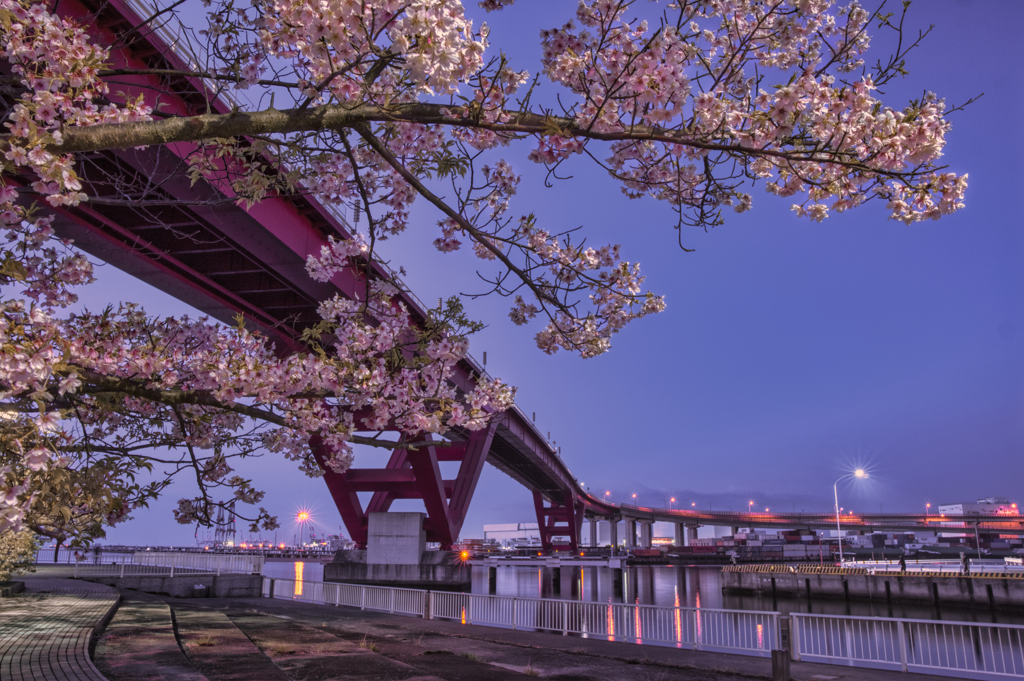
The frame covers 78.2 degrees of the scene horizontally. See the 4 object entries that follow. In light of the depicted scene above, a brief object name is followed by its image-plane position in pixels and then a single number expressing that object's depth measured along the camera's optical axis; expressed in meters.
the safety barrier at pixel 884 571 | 37.03
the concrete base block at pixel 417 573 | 35.81
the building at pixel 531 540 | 192.32
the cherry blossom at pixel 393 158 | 4.11
